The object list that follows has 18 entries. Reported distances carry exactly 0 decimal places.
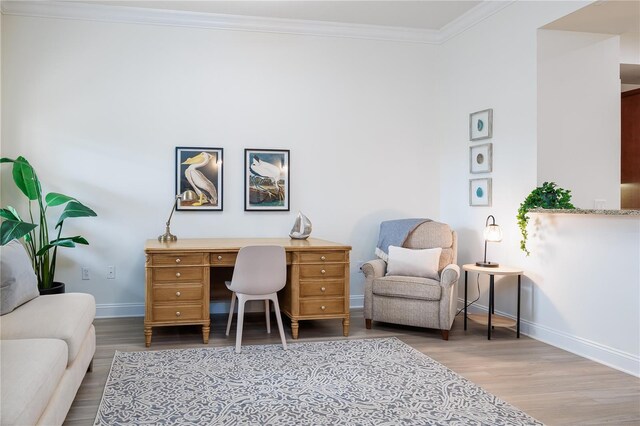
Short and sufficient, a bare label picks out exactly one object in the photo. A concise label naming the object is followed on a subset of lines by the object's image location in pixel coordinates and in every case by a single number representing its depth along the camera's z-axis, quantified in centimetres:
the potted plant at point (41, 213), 407
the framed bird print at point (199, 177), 469
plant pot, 404
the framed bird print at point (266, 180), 484
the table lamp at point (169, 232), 427
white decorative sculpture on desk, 449
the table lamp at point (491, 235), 412
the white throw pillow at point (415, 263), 426
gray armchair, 398
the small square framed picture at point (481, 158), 451
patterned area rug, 246
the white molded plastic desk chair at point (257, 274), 352
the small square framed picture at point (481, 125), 450
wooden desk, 366
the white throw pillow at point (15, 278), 260
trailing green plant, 369
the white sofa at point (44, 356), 166
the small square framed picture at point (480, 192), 452
